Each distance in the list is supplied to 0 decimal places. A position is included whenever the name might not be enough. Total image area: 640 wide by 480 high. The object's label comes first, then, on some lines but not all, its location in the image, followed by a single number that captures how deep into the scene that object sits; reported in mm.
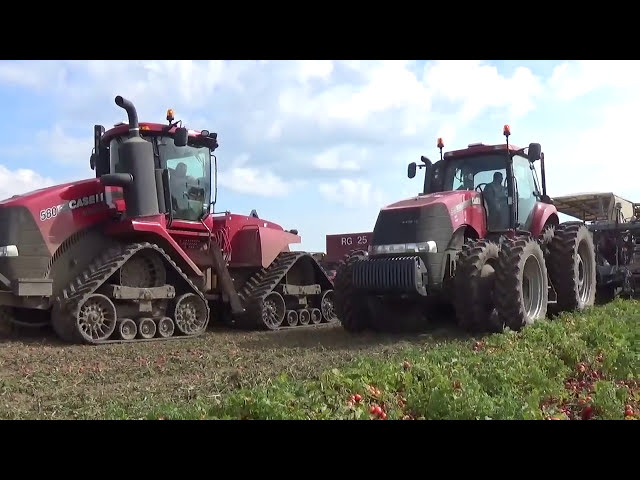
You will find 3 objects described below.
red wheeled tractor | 8078
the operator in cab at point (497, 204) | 9586
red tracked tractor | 8320
